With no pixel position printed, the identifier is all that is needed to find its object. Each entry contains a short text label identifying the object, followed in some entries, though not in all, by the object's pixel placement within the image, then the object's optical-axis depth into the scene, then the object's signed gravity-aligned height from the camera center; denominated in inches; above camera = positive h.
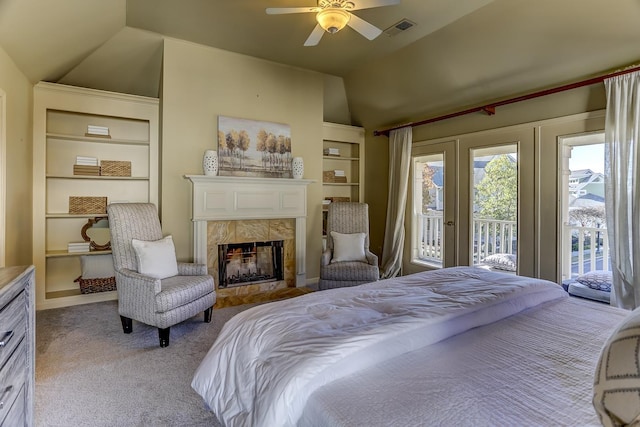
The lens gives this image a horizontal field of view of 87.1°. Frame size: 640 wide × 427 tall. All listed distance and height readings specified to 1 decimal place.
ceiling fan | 92.6 +57.5
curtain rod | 112.5 +47.1
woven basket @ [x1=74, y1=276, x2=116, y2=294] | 149.8 -31.7
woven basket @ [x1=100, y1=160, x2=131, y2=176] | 154.3 +21.6
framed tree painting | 163.2 +33.3
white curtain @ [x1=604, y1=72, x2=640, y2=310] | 108.0 +9.4
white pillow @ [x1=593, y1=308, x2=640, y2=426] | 20.1 -10.5
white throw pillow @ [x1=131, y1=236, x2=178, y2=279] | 117.5 -15.7
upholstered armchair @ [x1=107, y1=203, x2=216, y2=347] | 107.7 -22.1
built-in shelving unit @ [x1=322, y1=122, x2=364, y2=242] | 212.5 +34.6
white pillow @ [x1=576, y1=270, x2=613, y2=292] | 119.8 -24.3
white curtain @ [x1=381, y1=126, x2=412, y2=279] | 190.5 +9.4
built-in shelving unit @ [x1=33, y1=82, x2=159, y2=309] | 141.3 +23.2
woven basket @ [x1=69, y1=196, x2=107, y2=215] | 154.2 +4.3
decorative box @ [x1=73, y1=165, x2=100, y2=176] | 150.6 +19.9
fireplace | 155.6 -7.4
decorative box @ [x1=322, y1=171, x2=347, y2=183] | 213.9 +23.5
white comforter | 44.2 -19.3
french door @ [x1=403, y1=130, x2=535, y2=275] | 143.5 +5.8
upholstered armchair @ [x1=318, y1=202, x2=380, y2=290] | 154.2 -18.0
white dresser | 50.1 -21.9
